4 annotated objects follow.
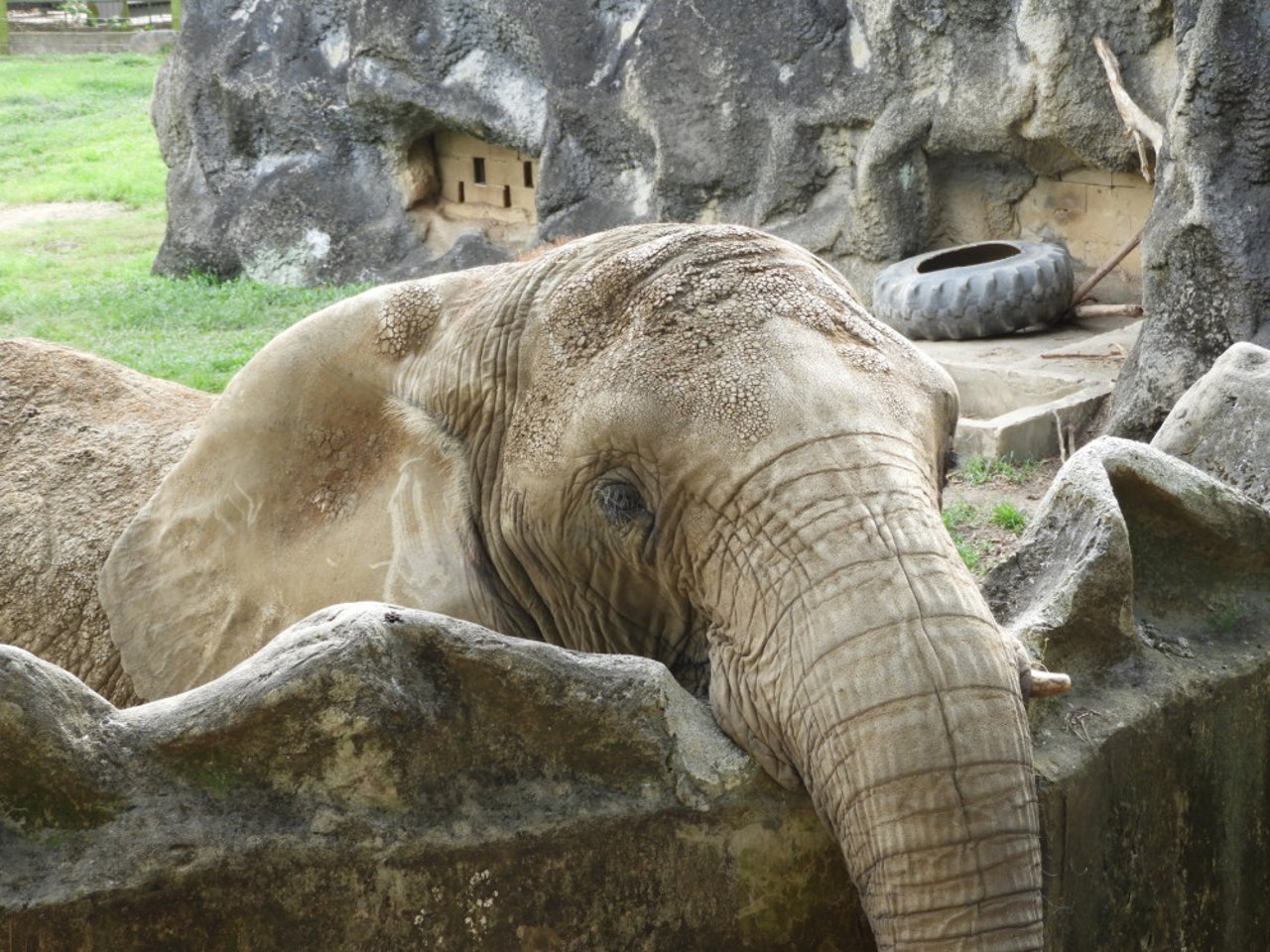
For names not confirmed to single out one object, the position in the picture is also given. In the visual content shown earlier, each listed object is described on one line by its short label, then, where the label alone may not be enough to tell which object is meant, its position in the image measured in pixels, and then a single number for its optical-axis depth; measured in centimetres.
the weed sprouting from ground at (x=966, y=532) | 594
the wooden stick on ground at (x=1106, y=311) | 863
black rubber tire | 834
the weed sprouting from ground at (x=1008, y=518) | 630
